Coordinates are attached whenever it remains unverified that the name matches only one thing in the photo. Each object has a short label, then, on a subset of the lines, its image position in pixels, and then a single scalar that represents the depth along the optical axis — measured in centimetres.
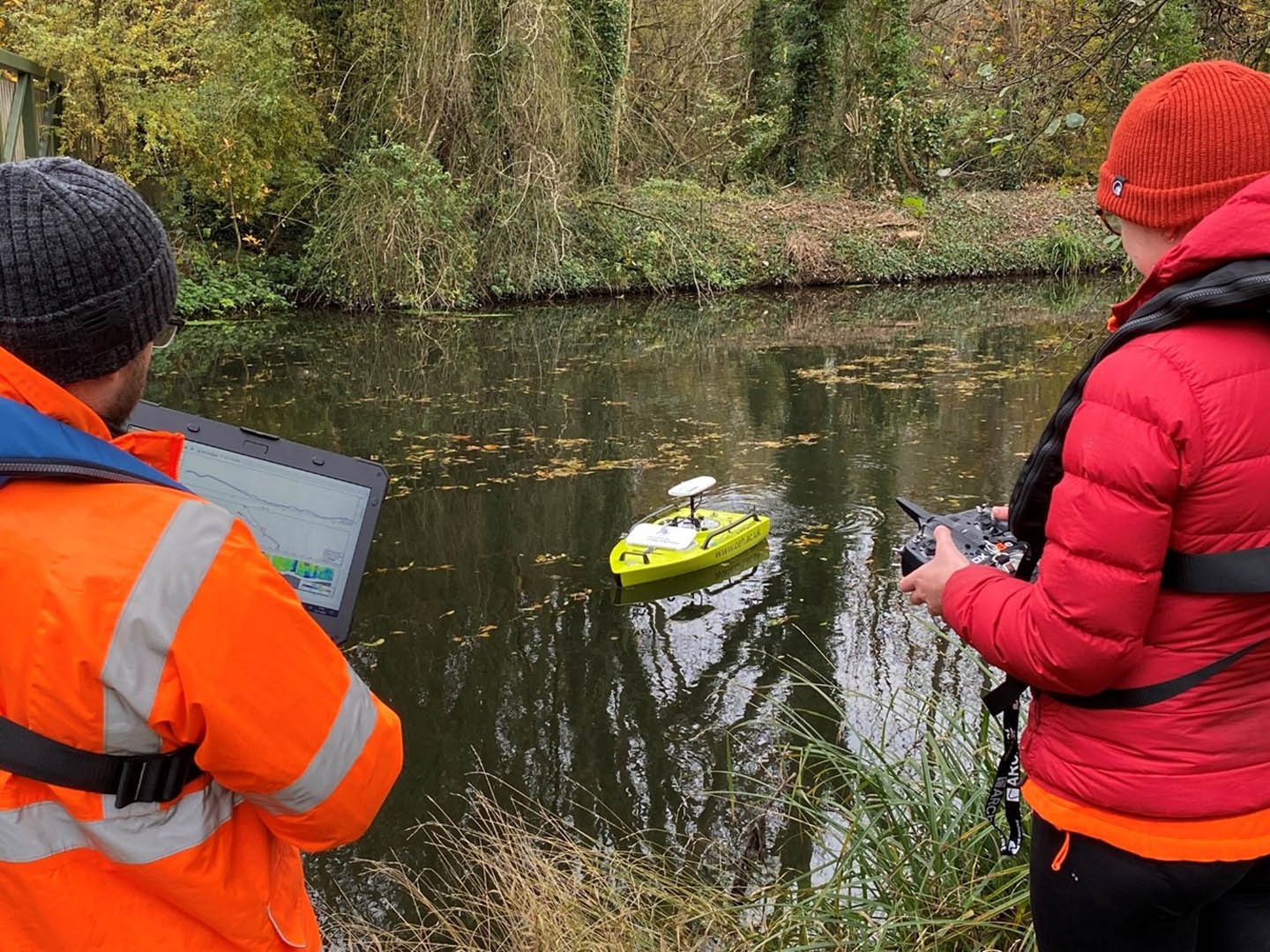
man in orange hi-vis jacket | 111
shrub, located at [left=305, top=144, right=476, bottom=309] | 1652
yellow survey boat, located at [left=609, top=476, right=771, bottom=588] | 705
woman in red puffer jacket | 142
